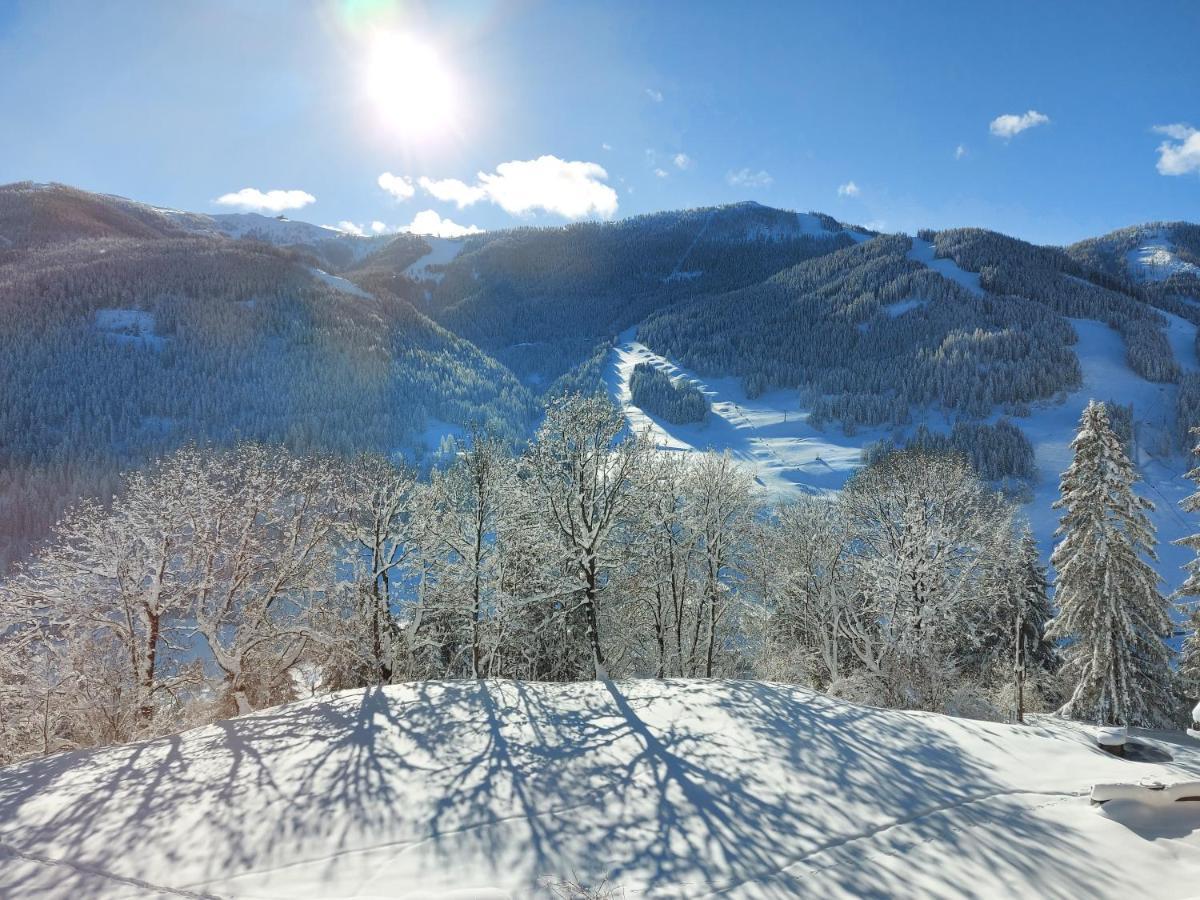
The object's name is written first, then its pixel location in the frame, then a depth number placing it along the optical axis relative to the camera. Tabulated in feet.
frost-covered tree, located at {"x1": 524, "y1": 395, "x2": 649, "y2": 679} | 63.46
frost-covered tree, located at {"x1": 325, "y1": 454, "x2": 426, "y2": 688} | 67.21
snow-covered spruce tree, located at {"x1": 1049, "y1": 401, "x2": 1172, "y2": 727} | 64.64
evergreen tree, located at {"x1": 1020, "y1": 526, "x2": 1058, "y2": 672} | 113.29
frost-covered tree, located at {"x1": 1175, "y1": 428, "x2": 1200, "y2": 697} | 58.59
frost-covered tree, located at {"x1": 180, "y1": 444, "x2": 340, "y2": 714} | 56.49
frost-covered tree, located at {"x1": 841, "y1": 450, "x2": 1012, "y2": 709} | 71.20
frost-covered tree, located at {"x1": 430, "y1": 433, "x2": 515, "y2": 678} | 72.59
